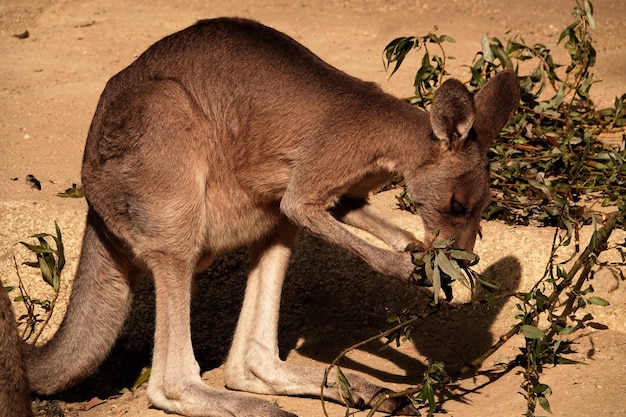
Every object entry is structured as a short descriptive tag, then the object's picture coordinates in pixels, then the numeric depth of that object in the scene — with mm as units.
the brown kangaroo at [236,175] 9508
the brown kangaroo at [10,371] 7508
